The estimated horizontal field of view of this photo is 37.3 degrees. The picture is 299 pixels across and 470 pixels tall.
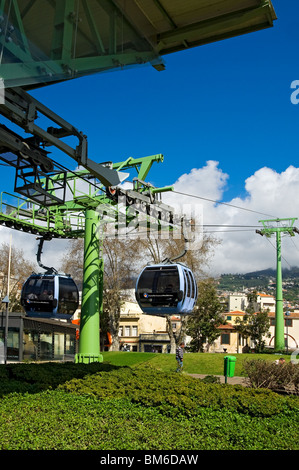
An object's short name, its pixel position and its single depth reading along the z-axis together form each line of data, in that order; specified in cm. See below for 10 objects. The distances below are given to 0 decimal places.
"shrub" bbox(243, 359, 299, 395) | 1348
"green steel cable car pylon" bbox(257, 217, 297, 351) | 3497
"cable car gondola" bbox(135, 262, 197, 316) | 1271
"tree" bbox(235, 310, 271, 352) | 4472
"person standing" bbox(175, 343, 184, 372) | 2115
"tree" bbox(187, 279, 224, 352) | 4212
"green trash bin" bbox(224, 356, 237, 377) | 1759
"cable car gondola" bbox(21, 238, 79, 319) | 1560
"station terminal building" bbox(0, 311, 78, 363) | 3008
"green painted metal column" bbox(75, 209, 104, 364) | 1822
